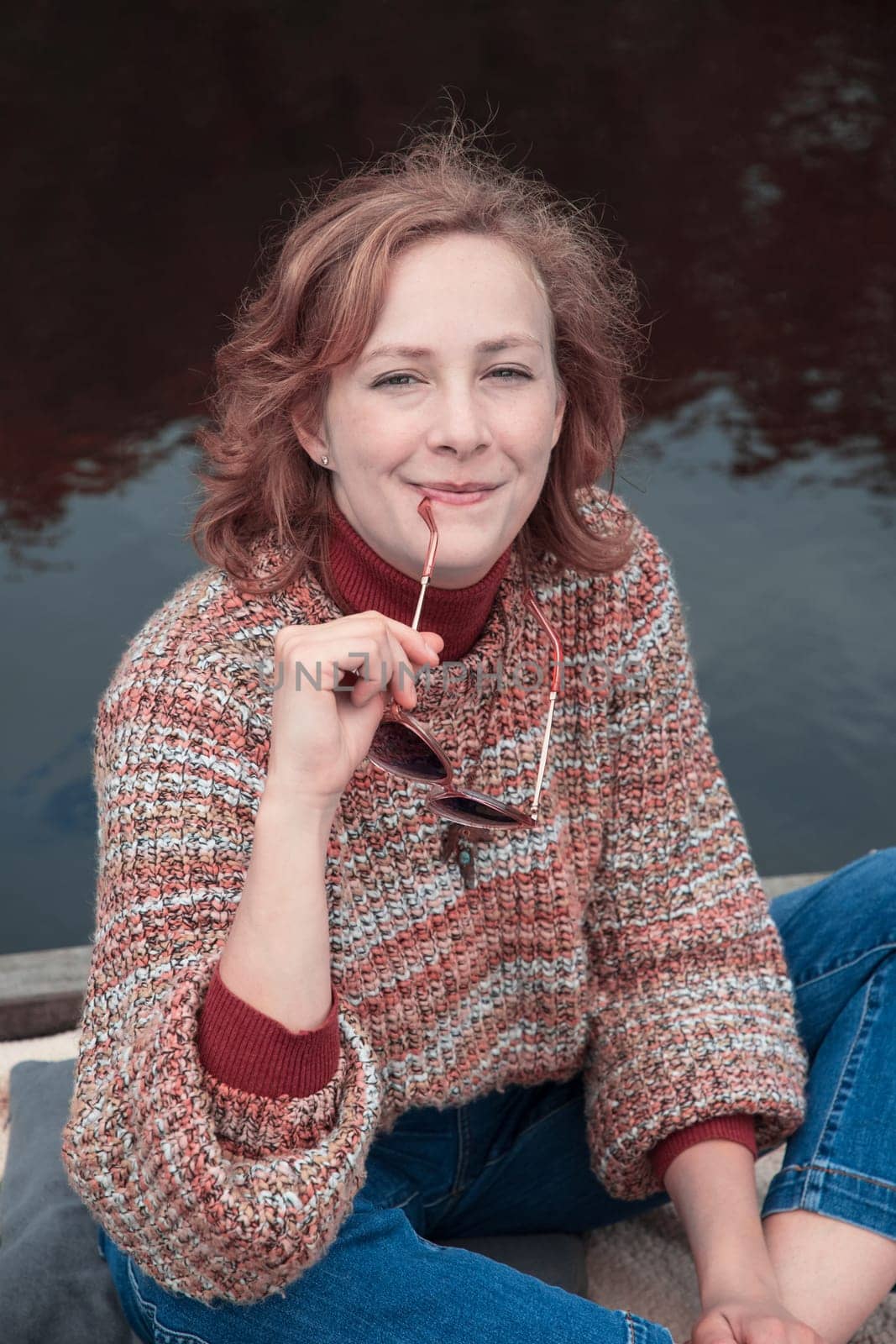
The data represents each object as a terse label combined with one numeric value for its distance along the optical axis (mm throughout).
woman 1807
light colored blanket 2087
